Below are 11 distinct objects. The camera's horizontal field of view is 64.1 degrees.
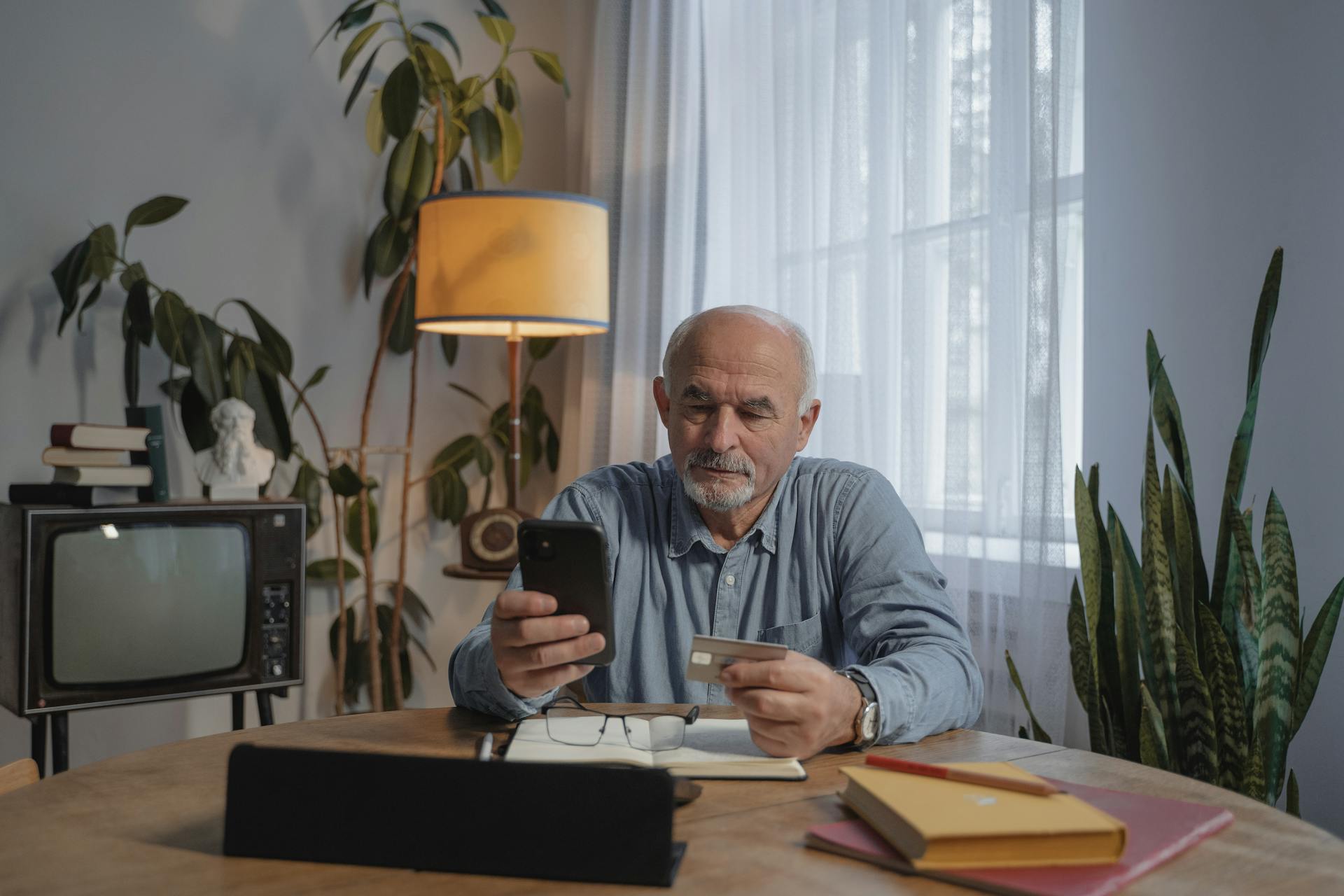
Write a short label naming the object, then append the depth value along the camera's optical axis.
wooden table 0.79
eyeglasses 1.13
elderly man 1.52
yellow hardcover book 0.79
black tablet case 0.79
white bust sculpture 2.48
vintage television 2.11
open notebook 1.04
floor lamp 2.53
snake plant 1.48
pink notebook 0.77
